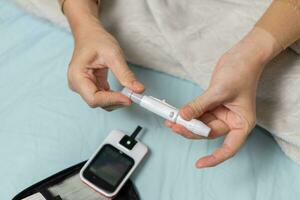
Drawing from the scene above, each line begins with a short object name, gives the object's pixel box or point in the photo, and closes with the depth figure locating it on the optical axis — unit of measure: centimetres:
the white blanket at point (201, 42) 86
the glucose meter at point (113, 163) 83
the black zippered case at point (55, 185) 82
